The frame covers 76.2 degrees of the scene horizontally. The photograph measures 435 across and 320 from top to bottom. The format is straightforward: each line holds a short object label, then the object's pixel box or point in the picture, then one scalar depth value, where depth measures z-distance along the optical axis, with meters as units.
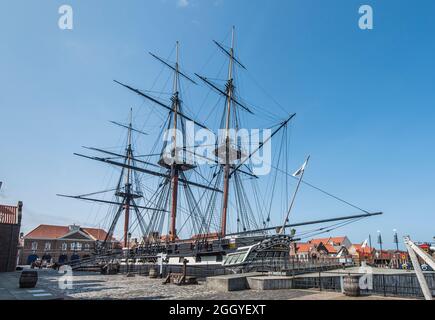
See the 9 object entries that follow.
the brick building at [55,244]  65.12
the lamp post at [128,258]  28.13
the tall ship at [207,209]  23.12
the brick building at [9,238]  29.70
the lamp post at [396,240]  51.72
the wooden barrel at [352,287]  11.54
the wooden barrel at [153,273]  24.86
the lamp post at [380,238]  53.17
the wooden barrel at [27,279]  16.30
